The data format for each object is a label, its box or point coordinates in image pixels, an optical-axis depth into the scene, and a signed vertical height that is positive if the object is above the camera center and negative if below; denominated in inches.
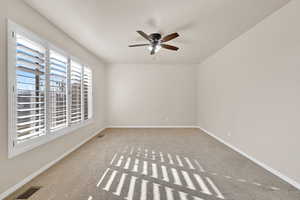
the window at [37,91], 72.7 +7.6
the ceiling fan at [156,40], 107.1 +51.5
